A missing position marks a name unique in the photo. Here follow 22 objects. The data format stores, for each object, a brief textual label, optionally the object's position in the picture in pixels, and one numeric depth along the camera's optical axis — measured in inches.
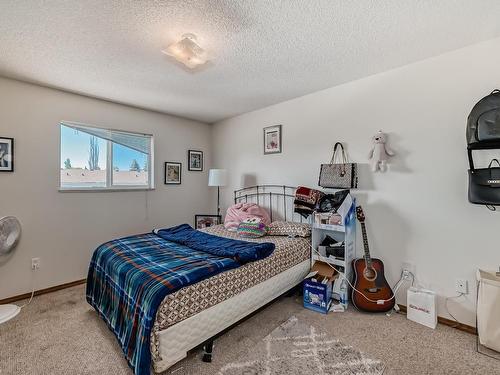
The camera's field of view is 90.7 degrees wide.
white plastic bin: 70.7
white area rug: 66.1
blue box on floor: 94.3
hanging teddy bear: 98.0
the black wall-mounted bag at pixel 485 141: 70.2
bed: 61.4
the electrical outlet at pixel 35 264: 110.3
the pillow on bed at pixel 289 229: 113.8
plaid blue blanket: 61.2
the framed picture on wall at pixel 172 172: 156.6
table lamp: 151.6
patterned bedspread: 61.4
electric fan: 89.7
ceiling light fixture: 73.2
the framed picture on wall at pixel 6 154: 102.3
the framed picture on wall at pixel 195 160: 169.2
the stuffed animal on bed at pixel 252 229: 115.5
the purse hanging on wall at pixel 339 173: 105.5
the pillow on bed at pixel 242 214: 129.3
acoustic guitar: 93.0
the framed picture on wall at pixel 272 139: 139.3
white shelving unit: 98.2
